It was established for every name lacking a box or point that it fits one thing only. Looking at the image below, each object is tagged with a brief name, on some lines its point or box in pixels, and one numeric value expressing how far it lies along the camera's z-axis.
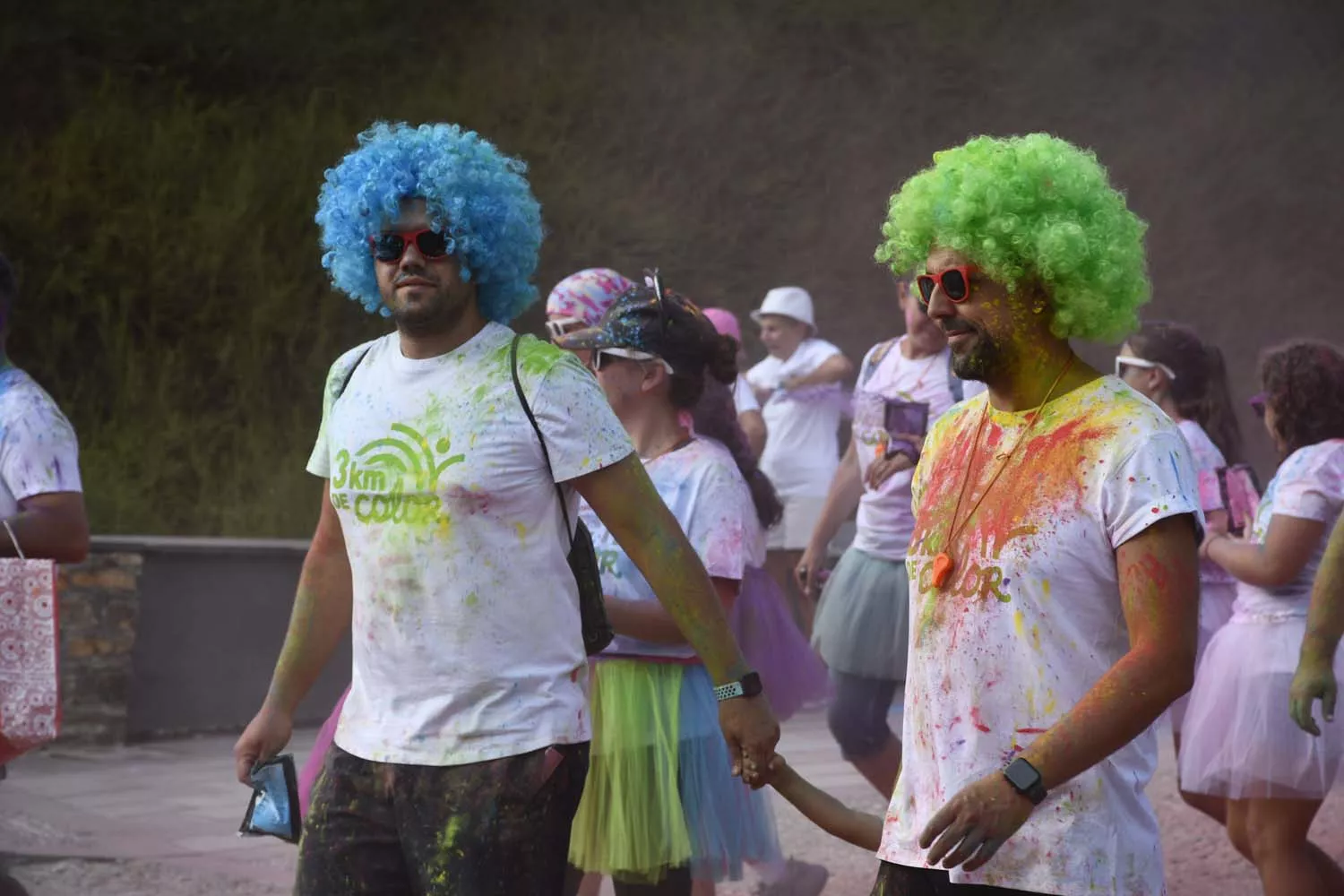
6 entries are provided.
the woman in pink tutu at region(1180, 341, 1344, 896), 11.11
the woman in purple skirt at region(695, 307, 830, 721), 11.30
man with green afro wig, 5.94
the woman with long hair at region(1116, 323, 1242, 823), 13.88
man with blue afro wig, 7.05
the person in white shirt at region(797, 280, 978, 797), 13.86
